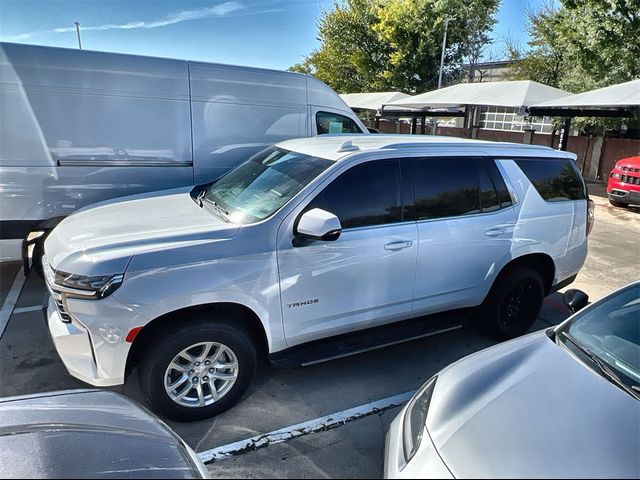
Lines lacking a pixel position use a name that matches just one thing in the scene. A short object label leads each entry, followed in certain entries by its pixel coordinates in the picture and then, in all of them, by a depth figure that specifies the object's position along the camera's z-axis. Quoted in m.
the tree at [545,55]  18.39
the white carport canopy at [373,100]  18.61
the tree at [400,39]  23.48
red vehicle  9.95
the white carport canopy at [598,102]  10.38
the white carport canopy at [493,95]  12.64
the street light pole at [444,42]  21.98
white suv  2.60
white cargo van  4.61
